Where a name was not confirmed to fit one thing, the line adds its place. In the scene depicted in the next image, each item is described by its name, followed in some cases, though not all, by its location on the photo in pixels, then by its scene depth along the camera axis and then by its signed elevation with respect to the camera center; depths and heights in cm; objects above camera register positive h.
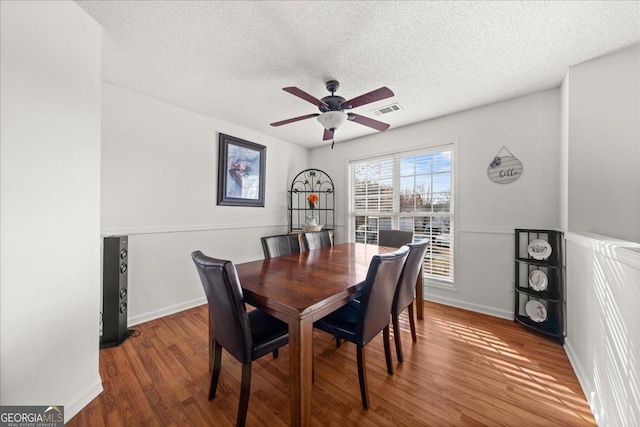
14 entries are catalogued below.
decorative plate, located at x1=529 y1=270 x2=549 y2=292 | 228 -64
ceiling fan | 173 +86
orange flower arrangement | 407 +23
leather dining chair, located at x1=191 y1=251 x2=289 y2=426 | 117 -61
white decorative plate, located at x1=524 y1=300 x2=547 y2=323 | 227 -94
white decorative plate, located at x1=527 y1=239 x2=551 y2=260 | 227 -34
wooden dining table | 110 -44
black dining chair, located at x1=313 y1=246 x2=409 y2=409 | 138 -65
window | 314 +20
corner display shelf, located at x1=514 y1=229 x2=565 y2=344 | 220 -68
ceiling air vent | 273 +124
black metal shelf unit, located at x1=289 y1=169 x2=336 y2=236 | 432 +25
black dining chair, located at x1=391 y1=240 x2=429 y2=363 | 183 -56
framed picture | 323 +59
